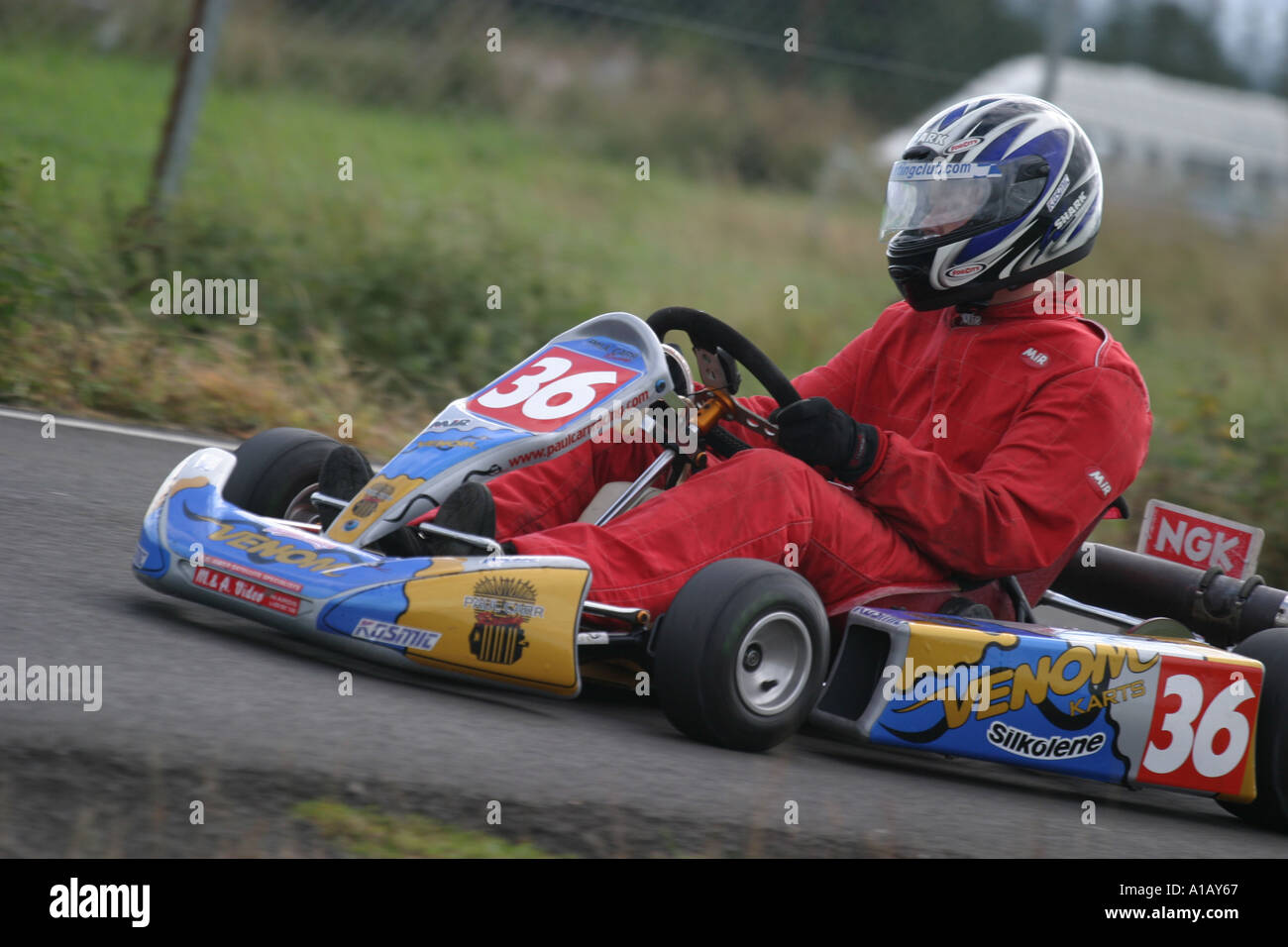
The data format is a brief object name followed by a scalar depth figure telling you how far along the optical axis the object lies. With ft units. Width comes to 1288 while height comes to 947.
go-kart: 20.22
